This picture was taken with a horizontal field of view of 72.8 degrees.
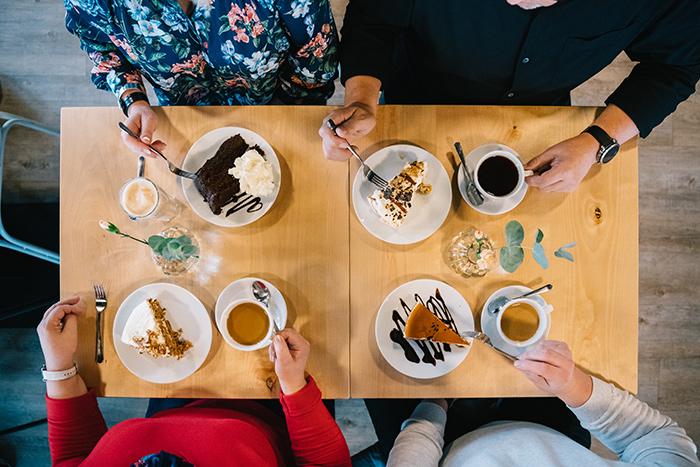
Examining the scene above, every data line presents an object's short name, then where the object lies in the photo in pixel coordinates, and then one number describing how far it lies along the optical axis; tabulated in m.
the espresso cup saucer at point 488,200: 1.36
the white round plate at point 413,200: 1.38
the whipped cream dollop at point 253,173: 1.33
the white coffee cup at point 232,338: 1.30
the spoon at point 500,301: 1.31
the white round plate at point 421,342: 1.36
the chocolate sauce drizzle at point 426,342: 1.36
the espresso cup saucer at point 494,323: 1.35
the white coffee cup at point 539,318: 1.29
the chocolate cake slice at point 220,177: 1.35
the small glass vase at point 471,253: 1.36
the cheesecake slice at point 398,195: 1.33
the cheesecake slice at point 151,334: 1.36
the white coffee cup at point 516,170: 1.27
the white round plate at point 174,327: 1.38
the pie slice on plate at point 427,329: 1.32
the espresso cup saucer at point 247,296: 1.36
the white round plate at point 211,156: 1.38
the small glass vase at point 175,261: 1.39
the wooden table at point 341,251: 1.40
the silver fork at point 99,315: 1.40
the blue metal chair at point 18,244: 1.70
